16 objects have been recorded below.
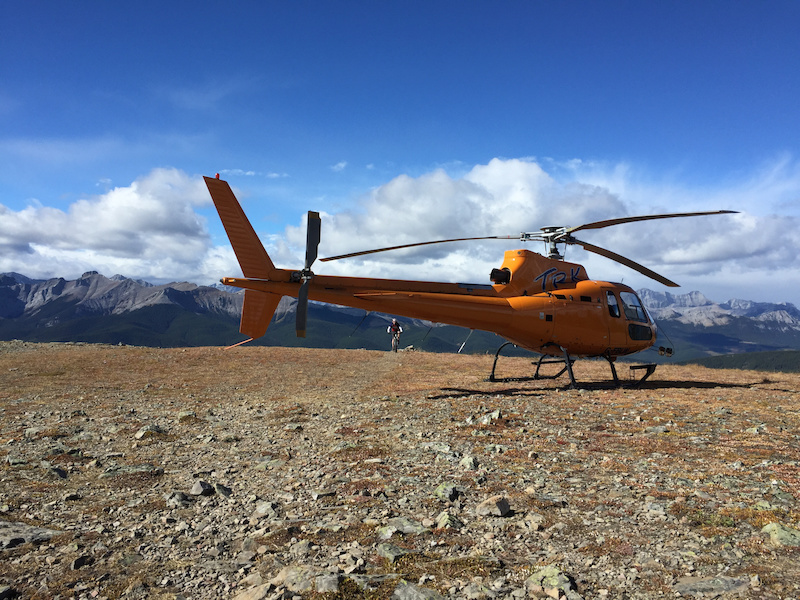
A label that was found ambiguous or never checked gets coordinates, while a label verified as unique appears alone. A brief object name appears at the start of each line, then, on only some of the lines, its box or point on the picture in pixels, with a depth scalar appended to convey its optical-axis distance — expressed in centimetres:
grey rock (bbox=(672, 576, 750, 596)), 451
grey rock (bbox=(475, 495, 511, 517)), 647
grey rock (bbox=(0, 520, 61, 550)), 562
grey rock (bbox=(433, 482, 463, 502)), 707
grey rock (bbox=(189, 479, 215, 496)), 747
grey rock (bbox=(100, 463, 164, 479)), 834
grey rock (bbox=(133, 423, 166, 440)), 1080
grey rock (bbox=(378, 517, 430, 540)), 598
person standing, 3809
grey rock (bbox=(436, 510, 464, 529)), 616
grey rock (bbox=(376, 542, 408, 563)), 539
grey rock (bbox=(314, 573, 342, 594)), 470
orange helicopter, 1565
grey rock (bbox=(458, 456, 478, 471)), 852
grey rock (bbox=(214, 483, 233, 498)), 748
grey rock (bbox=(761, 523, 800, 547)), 540
